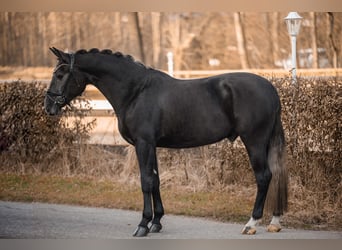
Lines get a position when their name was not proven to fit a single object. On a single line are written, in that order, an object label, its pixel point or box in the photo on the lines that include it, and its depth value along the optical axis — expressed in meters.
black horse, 12.60
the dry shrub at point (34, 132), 19.28
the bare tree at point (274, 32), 34.12
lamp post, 16.41
